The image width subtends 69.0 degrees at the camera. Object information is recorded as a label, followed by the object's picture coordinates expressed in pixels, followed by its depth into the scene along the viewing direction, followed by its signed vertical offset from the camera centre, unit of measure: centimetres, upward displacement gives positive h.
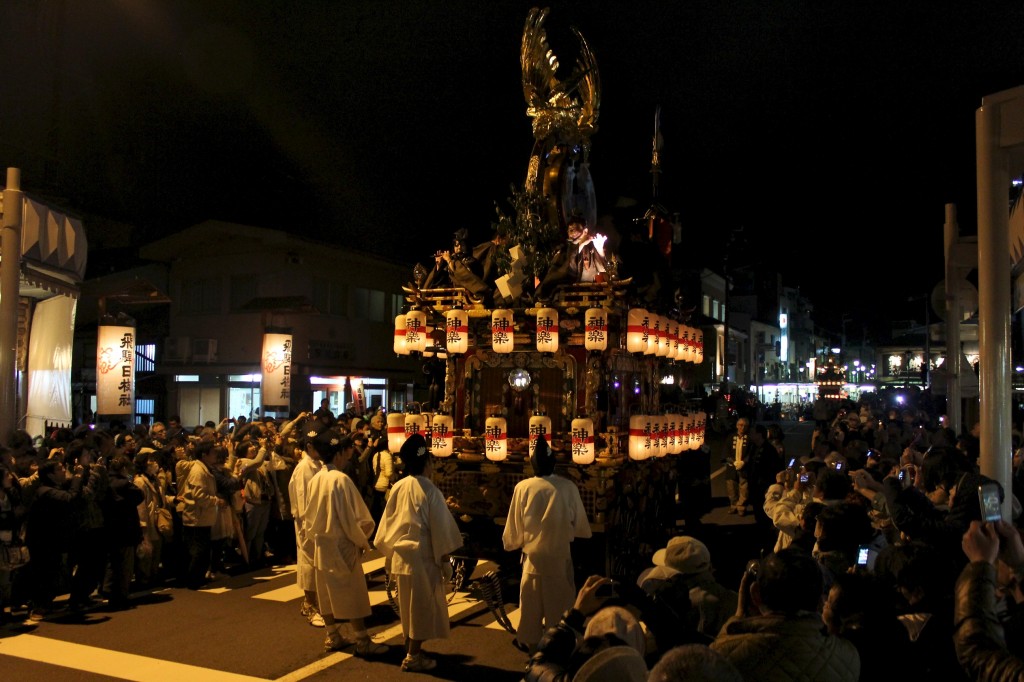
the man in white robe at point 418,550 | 675 -155
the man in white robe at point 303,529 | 760 -152
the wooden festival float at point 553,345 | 973 +52
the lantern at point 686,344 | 1230 +67
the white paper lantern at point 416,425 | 1037 -61
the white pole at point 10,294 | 976 +109
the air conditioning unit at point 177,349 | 2567 +103
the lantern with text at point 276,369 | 1770 +26
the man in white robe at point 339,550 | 719 -165
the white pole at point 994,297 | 628 +77
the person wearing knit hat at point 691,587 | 380 -108
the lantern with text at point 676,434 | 1138 -78
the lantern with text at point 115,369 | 1348 +17
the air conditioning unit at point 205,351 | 2530 +96
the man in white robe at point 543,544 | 691 -151
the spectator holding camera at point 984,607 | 272 -85
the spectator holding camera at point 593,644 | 275 -106
